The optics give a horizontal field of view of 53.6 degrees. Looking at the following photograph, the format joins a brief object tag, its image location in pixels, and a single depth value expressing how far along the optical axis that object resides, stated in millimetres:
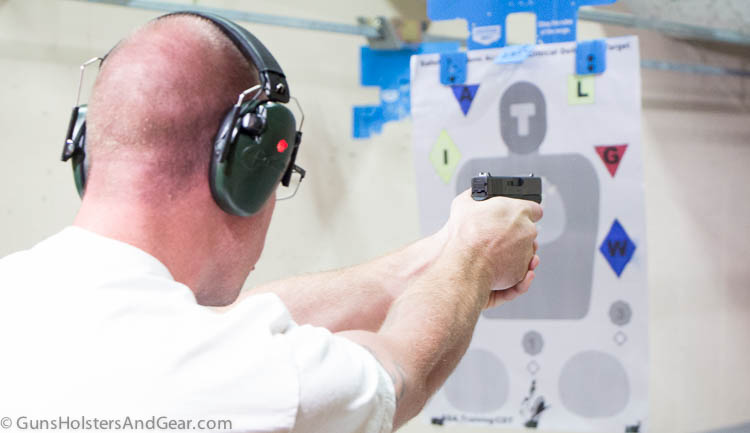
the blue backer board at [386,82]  2111
